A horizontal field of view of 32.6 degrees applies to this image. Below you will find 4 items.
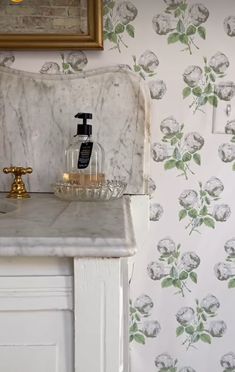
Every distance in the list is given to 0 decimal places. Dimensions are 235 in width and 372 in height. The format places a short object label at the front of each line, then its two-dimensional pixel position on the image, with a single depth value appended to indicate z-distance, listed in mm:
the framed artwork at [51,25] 1076
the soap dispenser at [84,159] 997
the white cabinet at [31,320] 643
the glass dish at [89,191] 930
